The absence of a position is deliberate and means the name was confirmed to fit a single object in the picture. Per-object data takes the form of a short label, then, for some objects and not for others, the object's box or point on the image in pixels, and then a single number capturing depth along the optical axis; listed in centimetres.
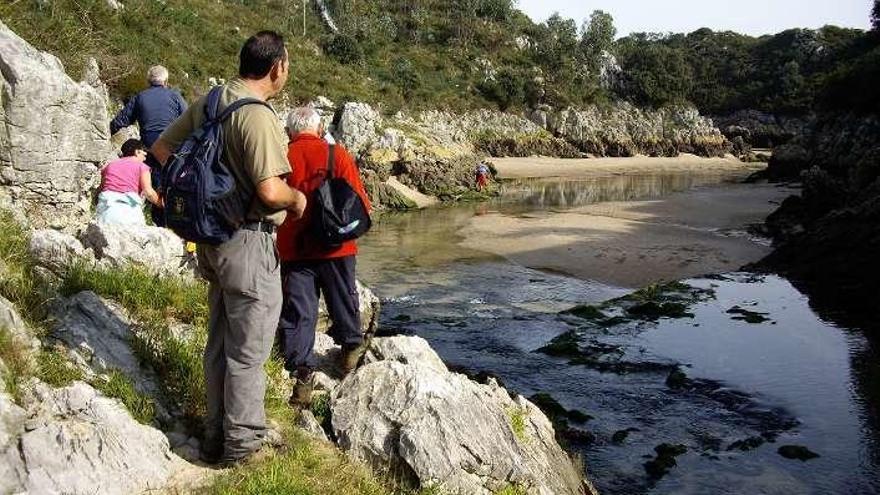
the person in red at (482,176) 3731
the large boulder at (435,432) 441
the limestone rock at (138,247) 587
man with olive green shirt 365
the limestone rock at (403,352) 551
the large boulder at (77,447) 343
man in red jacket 521
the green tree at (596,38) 7942
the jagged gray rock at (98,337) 438
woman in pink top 700
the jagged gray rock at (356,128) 3500
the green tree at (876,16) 6149
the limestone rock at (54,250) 538
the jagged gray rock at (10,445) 334
